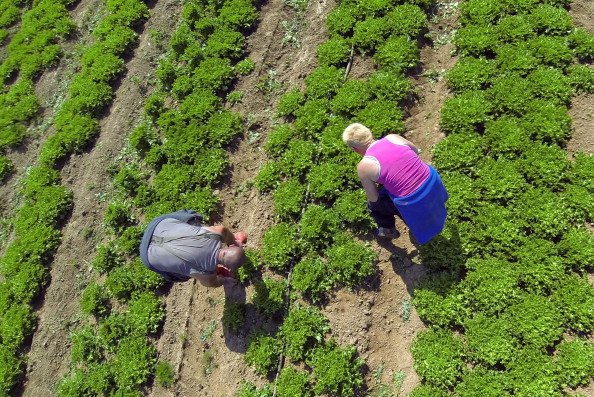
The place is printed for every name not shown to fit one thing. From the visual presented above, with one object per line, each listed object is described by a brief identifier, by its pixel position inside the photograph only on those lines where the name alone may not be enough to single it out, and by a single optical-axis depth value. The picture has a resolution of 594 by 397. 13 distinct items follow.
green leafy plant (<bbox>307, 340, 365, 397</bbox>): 5.34
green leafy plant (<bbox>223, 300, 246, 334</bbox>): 6.09
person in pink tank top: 4.54
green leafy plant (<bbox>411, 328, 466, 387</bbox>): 5.12
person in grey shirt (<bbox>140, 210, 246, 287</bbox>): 4.95
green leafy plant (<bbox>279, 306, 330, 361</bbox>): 5.69
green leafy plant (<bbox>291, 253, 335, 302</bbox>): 5.96
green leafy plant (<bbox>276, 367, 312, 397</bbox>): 5.49
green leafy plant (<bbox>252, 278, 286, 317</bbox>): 6.05
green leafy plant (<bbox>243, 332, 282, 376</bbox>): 5.76
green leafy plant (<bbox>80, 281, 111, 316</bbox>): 6.90
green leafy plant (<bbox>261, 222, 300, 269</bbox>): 6.24
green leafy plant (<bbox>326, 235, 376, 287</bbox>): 5.88
